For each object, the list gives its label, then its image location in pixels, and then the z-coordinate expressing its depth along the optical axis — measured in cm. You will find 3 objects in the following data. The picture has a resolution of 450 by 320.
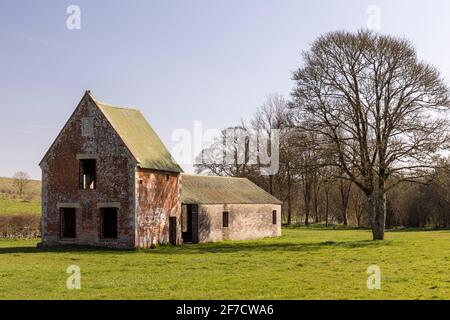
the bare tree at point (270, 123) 7169
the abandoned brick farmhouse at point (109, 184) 3331
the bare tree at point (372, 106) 3694
